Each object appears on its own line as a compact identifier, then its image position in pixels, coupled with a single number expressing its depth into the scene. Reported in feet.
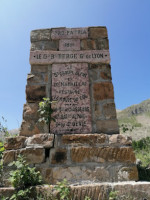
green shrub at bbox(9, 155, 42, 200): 5.88
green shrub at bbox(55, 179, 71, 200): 5.57
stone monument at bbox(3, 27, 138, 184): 6.89
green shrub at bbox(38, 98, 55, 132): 7.78
